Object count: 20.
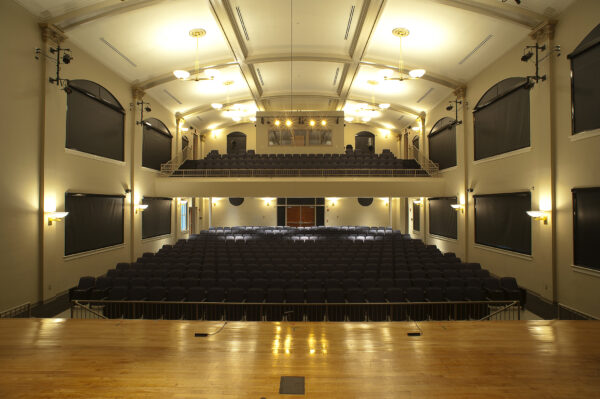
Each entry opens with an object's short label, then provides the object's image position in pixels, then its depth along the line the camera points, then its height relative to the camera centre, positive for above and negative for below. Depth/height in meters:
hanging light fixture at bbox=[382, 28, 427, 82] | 9.49 +6.42
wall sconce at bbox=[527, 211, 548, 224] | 8.59 -0.17
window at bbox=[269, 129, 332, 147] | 21.09 +5.09
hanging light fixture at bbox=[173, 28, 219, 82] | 9.61 +6.49
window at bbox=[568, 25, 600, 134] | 7.16 +3.11
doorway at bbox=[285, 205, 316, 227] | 23.77 -0.47
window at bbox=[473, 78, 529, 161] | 9.88 +3.28
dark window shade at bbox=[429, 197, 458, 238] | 14.70 -0.42
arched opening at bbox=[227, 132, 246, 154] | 25.05 +5.70
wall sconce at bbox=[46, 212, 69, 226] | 8.70 -0.15
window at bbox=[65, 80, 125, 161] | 10.12 +3.35
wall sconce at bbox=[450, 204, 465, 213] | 13.49 +0.11
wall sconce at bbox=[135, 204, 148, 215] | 13.91 +0.17
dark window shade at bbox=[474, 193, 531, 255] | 9.73 -0.43
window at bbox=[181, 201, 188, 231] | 20.19 -0.38
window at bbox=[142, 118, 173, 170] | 15.12 +3.58
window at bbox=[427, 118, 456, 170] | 14.78 +3.53
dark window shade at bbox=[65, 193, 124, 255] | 9.95 -0.40
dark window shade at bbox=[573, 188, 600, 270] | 7.11 -0.43
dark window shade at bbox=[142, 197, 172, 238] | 14.96 -0.36
